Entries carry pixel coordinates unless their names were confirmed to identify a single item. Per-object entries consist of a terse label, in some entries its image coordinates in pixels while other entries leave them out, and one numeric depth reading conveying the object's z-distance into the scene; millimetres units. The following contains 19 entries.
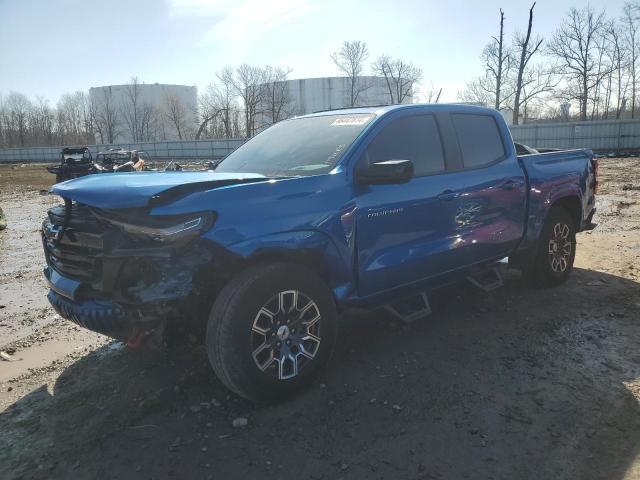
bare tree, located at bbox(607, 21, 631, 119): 51116
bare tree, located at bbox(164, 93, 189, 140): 77188
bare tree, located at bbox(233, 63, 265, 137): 65812
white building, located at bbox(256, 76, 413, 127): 67875
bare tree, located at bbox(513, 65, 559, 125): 45706
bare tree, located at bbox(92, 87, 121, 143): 83488
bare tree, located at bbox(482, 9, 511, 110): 42969
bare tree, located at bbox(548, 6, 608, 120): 50000
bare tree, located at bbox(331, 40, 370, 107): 62812
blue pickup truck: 2926
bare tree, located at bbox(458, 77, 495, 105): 47812
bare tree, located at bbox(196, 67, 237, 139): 69000
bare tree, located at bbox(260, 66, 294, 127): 65688
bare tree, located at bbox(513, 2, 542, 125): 42469
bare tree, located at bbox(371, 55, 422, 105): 61000
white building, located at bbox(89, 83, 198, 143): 80581
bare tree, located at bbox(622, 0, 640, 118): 50659
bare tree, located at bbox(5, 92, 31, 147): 86812
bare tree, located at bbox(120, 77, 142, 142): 84250
